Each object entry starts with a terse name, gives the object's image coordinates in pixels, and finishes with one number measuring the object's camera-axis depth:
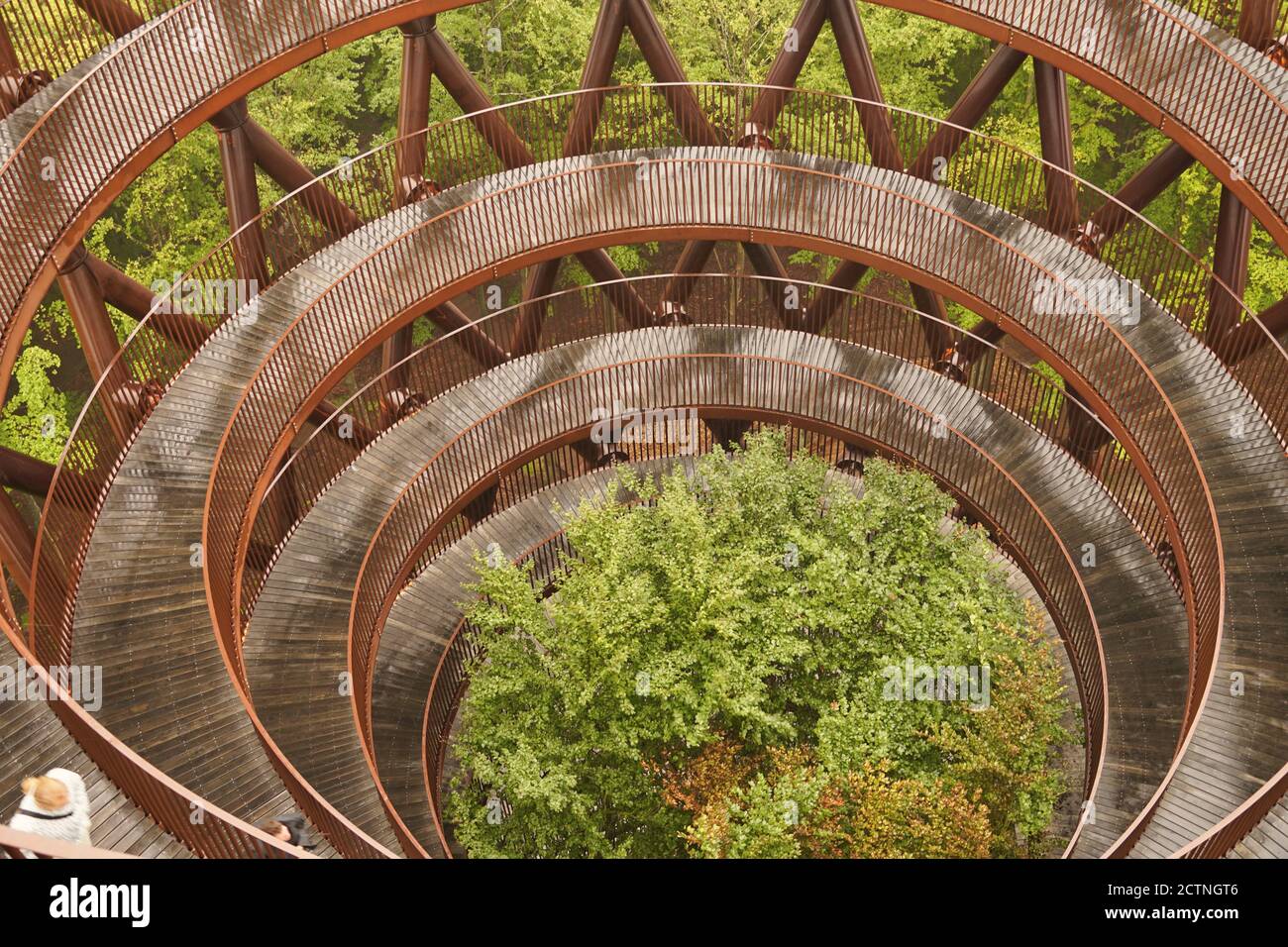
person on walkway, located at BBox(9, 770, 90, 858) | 12.80
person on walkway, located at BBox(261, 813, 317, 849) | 15.91
